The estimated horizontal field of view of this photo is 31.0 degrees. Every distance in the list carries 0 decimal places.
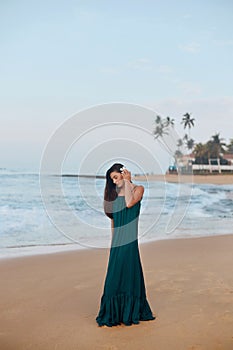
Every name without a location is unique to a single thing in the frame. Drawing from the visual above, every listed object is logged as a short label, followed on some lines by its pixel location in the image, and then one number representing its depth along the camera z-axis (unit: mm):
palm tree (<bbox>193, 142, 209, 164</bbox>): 37094
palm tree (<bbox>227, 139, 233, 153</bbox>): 36138
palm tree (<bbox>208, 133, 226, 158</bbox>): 34656
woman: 3100
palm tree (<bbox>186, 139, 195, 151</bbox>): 37312
